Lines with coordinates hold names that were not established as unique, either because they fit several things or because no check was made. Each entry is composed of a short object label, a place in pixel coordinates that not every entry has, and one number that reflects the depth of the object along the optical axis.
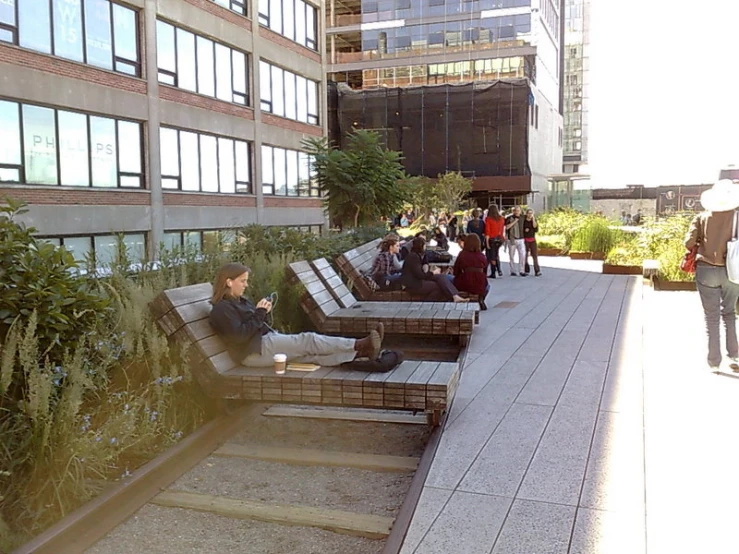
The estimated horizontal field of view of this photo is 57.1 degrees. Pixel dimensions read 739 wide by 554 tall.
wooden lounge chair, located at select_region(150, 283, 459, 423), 4.59
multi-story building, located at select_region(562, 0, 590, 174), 97.44
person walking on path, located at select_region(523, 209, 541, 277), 15.22
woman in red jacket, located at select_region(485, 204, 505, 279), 15.13
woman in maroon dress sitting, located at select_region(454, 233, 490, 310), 9.78
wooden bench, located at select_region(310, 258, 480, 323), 7.93
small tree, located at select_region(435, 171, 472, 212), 46.00
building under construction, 51.19
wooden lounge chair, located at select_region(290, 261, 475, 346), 7.11
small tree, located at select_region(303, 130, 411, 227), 17.92
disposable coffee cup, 4.89
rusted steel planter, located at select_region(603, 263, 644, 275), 15.29
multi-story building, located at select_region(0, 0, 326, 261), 19.02
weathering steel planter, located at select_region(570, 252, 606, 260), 19.34
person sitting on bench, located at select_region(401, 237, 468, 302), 9.30
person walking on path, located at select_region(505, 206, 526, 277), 15.32
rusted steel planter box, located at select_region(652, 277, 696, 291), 12.19
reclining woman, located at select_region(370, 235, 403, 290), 10.00
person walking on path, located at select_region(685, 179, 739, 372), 6.19
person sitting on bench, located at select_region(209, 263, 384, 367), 4.99
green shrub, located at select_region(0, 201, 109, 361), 3.97
